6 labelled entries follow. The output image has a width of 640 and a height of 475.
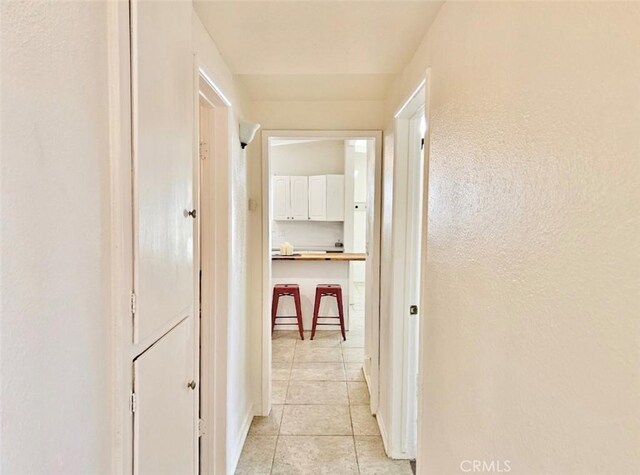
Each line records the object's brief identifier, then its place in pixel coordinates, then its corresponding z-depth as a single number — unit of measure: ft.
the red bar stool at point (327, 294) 14.76
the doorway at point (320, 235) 9.28
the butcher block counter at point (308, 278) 15.58
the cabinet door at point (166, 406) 3.20
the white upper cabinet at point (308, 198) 20.18
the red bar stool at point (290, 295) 14.79
